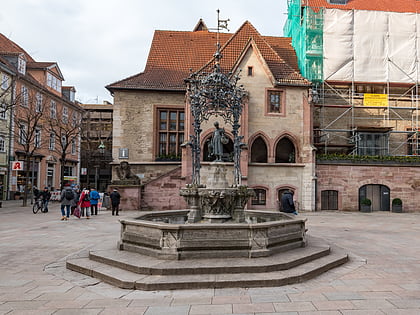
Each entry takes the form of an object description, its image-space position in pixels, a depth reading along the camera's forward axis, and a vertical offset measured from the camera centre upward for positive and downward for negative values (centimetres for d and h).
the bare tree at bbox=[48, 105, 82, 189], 3976 +679
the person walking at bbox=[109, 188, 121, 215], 1958 -134
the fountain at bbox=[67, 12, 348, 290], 636 -170
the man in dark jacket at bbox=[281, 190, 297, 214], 1342 -99
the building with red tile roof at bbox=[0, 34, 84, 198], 3133 +598
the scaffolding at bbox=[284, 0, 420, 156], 2784 +786
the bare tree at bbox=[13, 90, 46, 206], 2971 +585
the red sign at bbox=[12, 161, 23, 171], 2419 +64
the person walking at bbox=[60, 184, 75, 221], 1681 -104
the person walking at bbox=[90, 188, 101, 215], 1955 -124
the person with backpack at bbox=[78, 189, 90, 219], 1788 -130
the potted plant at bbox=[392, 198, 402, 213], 2423 -178
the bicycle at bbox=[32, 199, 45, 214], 2073 -183
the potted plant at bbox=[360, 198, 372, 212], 2395 -173
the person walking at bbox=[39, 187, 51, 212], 2081 -135
